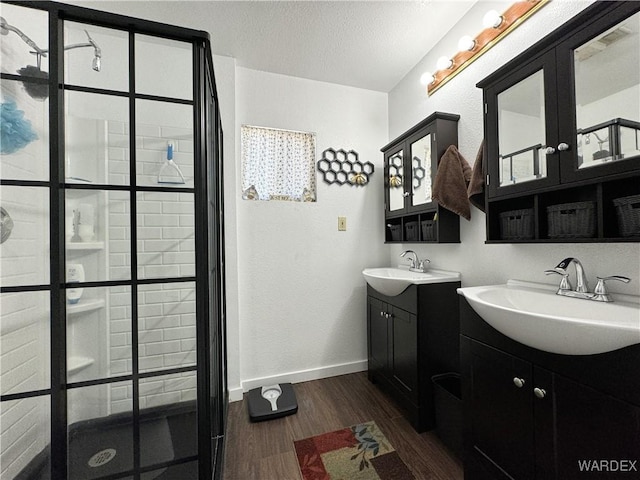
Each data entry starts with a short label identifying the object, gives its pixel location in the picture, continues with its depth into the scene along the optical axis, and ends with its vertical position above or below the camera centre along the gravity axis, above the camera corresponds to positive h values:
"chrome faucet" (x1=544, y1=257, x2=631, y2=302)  0.97 -0.19
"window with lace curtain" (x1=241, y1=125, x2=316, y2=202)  2.14 +0.66
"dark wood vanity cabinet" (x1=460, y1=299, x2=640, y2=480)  0.70 -0.56
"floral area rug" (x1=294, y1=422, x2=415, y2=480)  1.30 -1.16
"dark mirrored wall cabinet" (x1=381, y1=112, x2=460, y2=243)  1.70 +0.44
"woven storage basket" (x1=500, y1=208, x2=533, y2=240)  1.20 +0.07
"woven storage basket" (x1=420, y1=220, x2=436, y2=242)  1.78 +0.07
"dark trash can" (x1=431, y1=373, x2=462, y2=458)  1.35 -0.92
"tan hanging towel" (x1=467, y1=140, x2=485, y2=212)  1.40 +0.31
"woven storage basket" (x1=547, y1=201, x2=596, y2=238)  0.97 +0.07
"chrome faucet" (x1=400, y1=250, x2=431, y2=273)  2.02 -0.18
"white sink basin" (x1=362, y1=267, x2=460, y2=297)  1.62 -0.26
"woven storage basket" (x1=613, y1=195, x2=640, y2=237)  0.85 +0.07
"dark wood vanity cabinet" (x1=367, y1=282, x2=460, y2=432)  1.56 -0.64
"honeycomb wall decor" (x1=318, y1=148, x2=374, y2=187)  2.31 +0.66
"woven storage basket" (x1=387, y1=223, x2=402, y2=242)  2.22 +0.07
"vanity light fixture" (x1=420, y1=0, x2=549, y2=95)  1.32 +1.15
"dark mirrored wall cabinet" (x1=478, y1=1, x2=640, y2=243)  0.88 +0.42
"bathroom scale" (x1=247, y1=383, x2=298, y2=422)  1.73 -1.14
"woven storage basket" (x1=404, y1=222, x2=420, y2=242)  1.98 +0.06
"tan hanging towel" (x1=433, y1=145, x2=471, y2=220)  1.59 +0.35
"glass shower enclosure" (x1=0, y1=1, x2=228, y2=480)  0.84 +0.04
